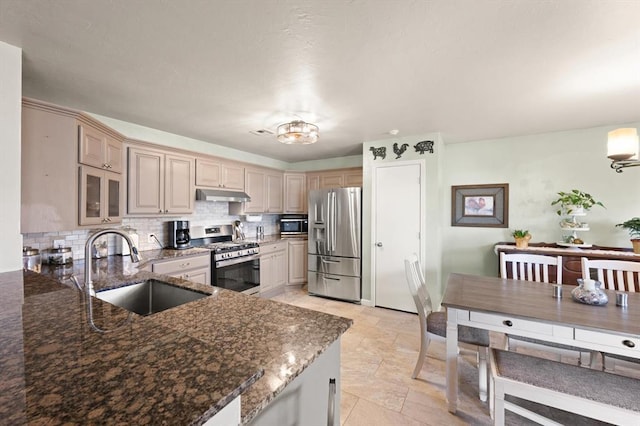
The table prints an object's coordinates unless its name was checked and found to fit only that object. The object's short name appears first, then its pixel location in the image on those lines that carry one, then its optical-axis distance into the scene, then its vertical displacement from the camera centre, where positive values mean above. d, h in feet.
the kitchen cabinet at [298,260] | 15.11 -2.69
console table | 8.80 -1.42
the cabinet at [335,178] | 14.38 +2.07
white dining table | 4.70 -2.02
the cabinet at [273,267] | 13.20 -2.82
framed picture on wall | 11.89 +0.43
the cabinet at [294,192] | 15.93 +1.38
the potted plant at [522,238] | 10.55 -0.98
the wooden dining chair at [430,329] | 6.40 -3.02
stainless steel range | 10.82 -1.92
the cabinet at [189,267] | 8.88 -1.91
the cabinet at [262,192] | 13.73 +1.29
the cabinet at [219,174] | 11.58 +1.92
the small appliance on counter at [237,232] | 13.97 -0.93
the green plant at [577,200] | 9.96 +0.53
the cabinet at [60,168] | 5.88 +1.16
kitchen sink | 5.38 -1.77
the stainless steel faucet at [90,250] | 4.26 -0.59
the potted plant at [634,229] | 8.95 -0.57
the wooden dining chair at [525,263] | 7.98 -1.60
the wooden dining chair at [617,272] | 6.89 -1.58
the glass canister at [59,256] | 7.58 -1.19
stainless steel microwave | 15.84 -0.75
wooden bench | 4.14 -2.98
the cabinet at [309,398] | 2.73 -2.13
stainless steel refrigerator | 12.91 -1.46
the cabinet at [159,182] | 9.45 +1.28
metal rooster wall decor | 11.79 +2.98
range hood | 11.49 +0.91
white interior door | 11.64 -0.62
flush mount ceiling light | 8.54 +2.73
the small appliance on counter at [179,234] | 10.85 -0.82
